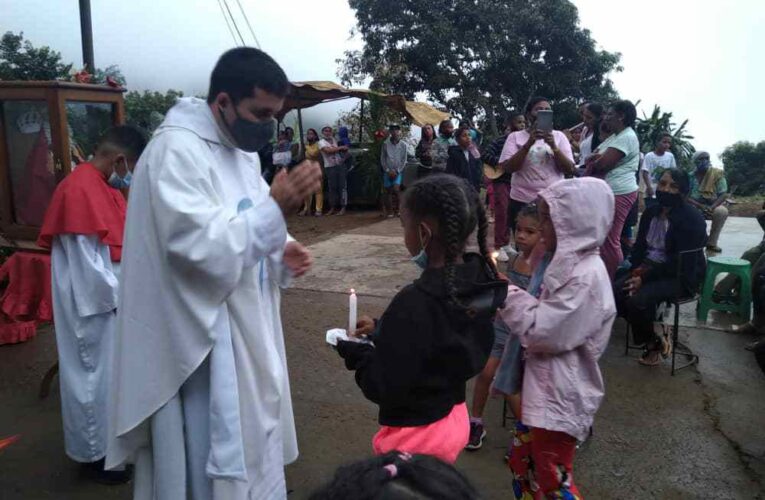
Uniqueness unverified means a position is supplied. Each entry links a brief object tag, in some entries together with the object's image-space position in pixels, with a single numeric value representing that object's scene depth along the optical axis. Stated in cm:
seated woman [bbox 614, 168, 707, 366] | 451
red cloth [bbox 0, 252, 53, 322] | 441
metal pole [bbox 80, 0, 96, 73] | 782
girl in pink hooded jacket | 239
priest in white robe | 180
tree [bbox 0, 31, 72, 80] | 1012
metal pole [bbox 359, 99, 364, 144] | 1469
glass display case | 527
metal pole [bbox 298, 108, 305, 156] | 1462
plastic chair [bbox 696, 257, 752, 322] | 572
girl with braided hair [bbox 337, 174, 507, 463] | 186
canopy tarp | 1323
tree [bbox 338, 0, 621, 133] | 2247
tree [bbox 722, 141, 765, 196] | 2148
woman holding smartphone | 568
